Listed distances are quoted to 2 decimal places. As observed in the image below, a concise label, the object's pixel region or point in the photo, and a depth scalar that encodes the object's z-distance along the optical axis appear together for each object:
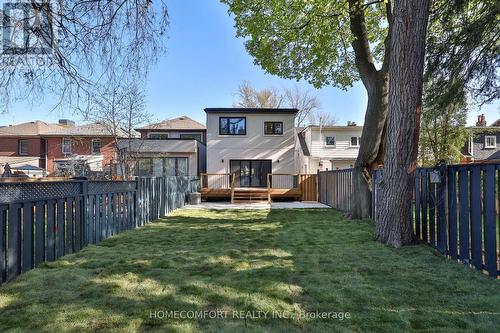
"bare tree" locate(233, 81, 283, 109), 32.84
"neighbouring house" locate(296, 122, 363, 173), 25.39
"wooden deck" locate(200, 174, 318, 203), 15.95
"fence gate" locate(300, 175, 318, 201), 16.00
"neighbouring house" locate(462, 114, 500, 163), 25.20
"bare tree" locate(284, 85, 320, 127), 35.12
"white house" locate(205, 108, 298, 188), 18.55
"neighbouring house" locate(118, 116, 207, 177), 18.81
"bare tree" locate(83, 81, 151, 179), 16.58
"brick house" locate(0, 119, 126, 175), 26.19
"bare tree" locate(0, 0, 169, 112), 3.68
